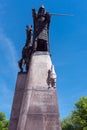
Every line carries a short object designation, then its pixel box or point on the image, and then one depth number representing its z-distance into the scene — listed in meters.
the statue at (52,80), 12.12
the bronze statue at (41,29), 13.54
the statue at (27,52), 14.00
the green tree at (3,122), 37.79
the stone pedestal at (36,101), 11.26
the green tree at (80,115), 27.69
